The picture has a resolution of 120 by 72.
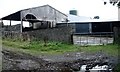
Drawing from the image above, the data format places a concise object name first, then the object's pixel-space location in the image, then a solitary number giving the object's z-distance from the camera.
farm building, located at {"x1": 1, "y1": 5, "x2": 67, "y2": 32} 15.02
